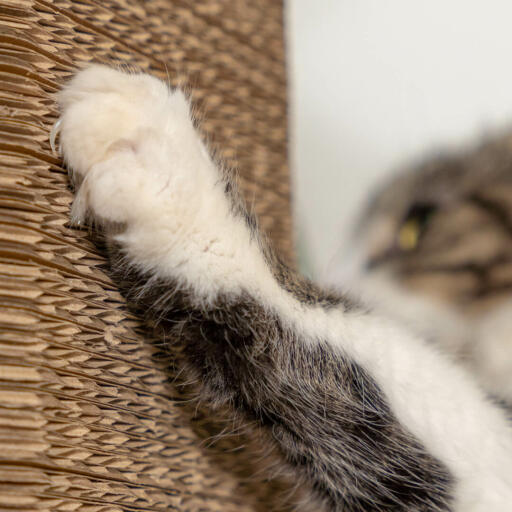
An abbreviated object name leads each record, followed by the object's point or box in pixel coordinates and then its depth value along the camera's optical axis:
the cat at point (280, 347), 0.26
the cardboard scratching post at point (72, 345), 0.25
